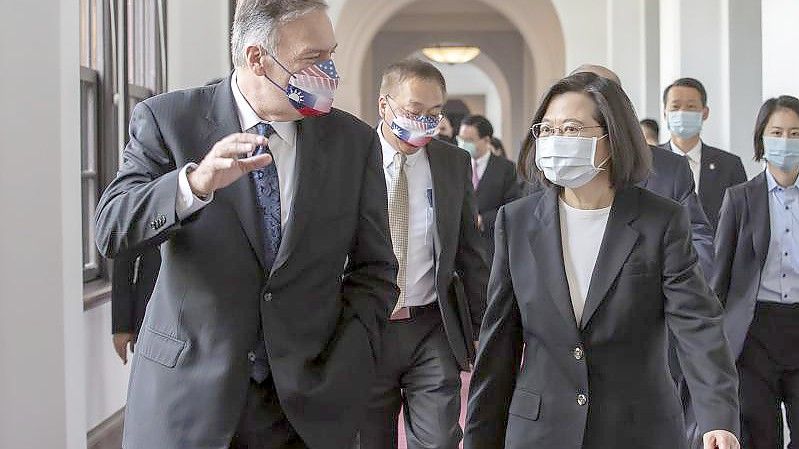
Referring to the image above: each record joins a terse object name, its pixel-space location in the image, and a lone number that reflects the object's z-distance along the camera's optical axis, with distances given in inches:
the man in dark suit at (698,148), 244.2
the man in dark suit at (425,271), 167.3
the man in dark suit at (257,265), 101.3
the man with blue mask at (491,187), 295.1
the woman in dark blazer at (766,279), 181.5
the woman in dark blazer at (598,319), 120.0
